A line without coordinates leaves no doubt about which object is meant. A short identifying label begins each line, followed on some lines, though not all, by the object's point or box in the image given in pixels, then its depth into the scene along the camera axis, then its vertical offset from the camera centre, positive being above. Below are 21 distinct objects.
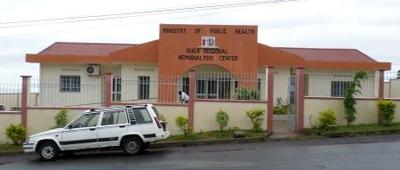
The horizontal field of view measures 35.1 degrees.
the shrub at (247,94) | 23.34 -0.26
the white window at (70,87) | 23.73 -0.10
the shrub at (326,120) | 21.69 -1.11
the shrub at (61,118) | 22.78 -1.20
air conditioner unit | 33.06 +0.84
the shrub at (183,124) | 22.03 -1.33
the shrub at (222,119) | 22.55 -1.15
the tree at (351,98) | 22.28 -0.37
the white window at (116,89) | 23.67 -0.14
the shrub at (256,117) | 22.48 -1.07
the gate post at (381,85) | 22.89 +0.13
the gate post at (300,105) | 22.64 -0.63
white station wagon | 18.89 -1.43
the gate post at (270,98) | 22.88 -0.39
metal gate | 23.39 -0.65
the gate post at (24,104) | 23.14 -0.72
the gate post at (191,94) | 22.73 -0.28
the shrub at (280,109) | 26.17 -0.92
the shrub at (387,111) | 22.19 -0.79
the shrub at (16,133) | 22.42 -1.73
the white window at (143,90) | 25.66 -0.18
